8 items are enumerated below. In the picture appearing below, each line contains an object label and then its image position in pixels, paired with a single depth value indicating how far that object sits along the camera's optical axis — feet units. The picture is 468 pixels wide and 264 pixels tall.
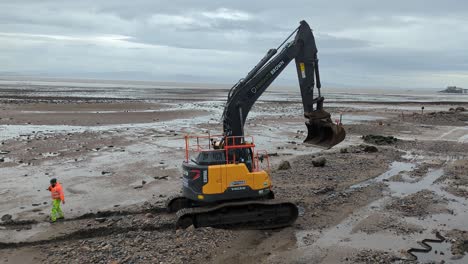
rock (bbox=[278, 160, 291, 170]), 64.34
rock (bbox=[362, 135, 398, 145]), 91.30
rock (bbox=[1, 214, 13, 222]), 42.02
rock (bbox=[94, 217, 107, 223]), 41.82
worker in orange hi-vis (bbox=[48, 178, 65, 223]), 41.86
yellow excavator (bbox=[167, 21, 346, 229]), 38.96
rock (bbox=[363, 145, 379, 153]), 79.87
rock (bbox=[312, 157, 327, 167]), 65.77
